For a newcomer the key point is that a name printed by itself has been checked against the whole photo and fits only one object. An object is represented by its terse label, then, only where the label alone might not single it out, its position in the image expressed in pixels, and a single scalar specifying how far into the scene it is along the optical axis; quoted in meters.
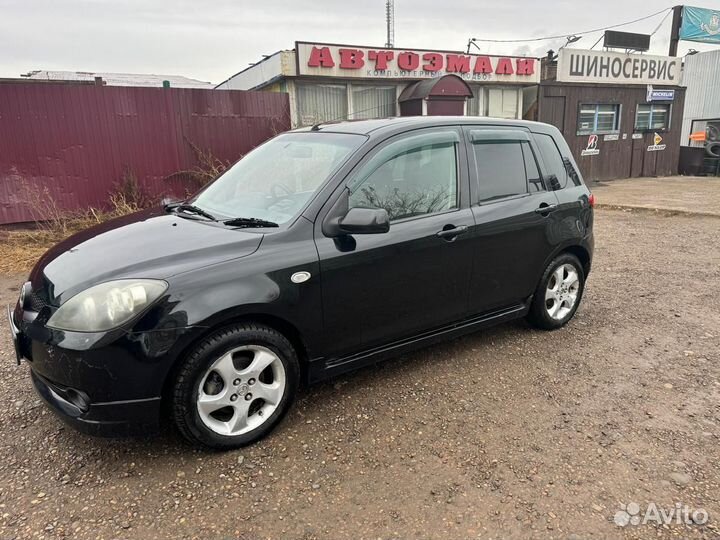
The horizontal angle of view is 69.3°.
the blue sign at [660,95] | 17.77
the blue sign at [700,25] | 20.86
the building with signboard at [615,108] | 16.14
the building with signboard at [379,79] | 12.40
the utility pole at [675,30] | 20.61
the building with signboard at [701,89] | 27.17
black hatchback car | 2.48
